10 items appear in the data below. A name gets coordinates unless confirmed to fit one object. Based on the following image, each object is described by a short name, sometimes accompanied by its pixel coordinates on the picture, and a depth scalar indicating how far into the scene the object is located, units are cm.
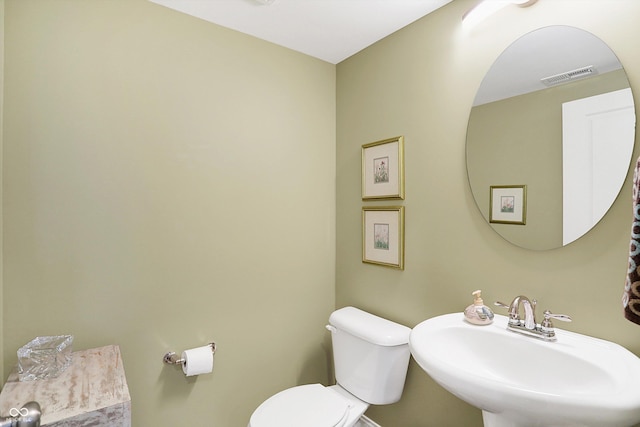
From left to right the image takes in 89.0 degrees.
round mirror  109
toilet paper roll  154
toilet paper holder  157
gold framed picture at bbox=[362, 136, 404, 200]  176
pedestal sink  77
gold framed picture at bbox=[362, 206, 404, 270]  177
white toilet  144
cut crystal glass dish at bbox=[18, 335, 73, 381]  116
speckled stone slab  94
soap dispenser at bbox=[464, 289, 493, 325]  127
